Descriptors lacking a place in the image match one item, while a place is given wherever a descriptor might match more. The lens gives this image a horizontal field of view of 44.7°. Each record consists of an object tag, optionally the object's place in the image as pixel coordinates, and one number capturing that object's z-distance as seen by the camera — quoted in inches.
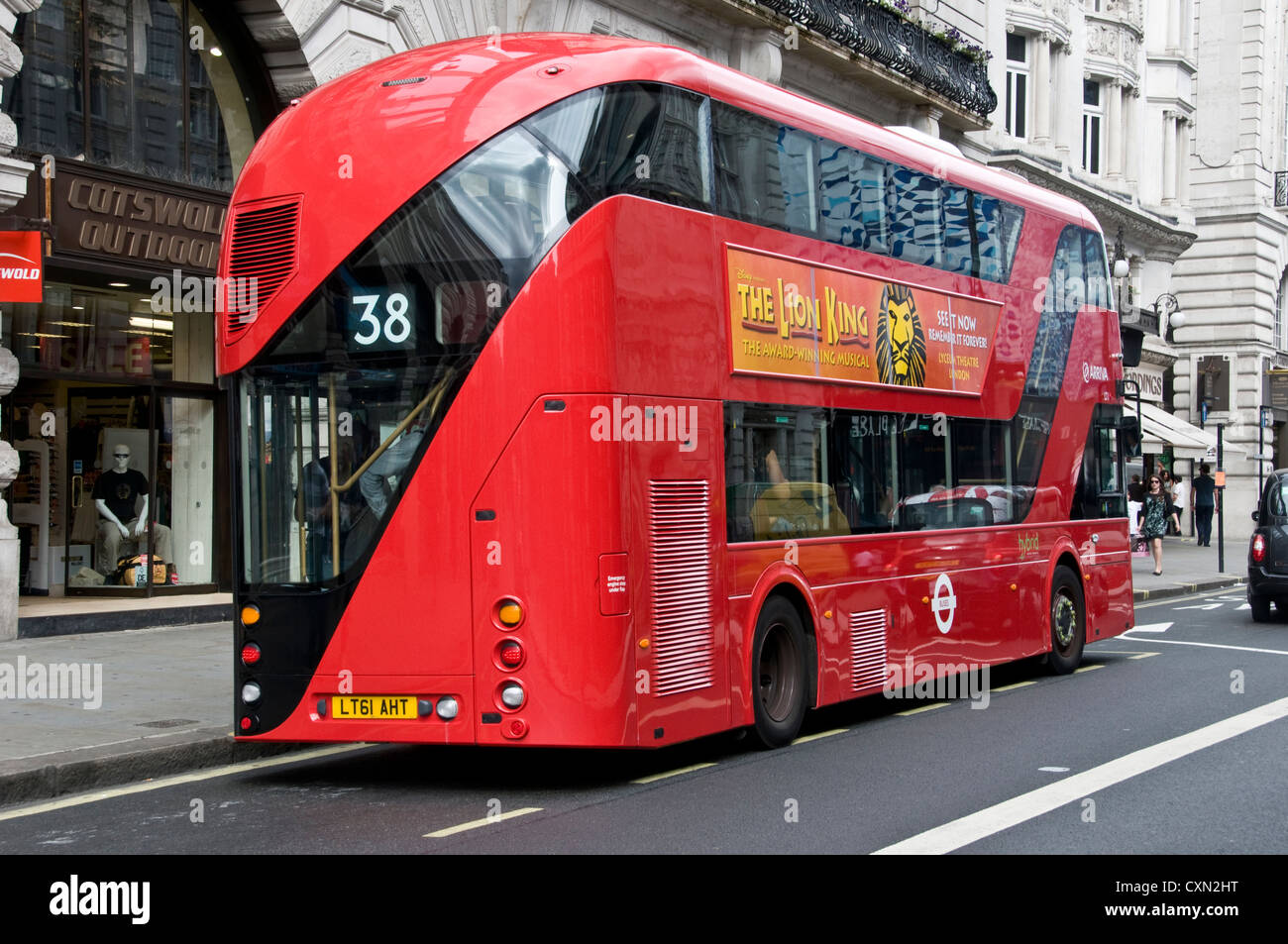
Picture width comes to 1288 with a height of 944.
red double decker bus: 331.6
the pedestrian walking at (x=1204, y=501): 1465.3
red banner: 534.6
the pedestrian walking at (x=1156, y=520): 1156.5
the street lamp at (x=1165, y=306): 1787.6
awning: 1549.0
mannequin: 666.2
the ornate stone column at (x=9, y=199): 548.1
